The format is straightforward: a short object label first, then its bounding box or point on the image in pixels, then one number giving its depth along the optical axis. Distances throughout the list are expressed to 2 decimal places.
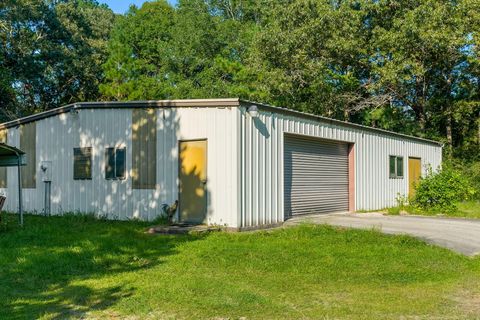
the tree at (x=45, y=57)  30.75
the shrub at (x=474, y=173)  25.94
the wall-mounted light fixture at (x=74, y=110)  15.05
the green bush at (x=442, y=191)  17.23
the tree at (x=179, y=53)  31.45
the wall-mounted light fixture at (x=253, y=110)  12.02
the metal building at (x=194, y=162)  12.09
